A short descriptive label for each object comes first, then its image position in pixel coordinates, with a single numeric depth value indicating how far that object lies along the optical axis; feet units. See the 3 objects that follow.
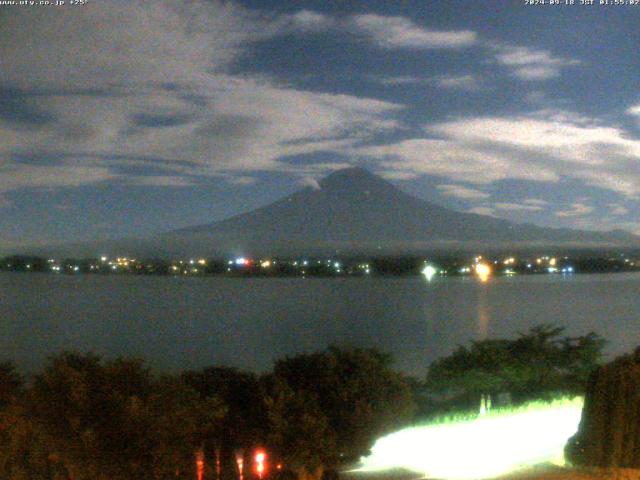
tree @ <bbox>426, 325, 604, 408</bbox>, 38.63
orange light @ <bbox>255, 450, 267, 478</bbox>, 21.87
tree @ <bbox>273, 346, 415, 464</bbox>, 22.97
